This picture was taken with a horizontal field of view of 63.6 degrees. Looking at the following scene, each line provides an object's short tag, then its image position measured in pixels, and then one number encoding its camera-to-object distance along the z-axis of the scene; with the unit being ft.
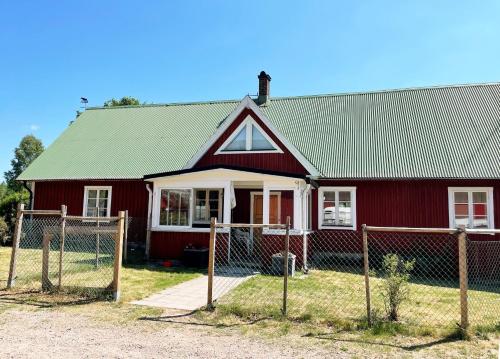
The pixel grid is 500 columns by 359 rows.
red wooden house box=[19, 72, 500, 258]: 47.32
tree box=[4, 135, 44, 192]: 199.52
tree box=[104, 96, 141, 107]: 153.34
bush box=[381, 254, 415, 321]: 22.57
